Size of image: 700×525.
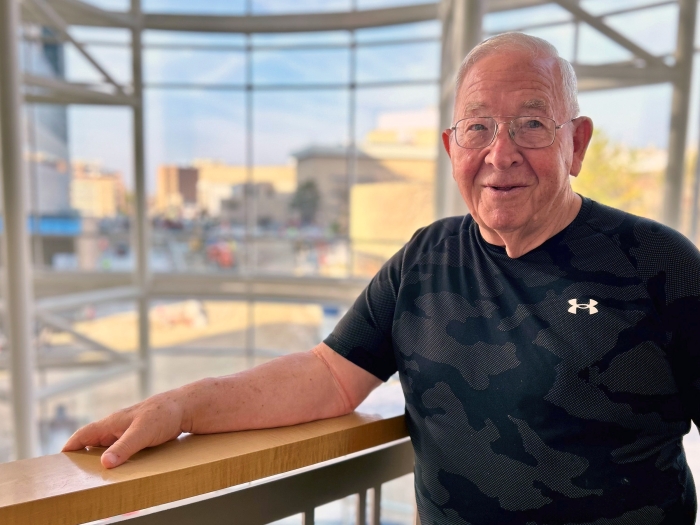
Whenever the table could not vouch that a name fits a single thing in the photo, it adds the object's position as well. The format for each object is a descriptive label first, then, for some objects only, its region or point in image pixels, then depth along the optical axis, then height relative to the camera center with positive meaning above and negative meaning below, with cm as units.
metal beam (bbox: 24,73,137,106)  627 +133
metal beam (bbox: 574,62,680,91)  488 +122
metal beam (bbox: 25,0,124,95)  634 +201
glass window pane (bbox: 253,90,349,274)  839 +33
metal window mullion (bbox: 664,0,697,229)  488 +83
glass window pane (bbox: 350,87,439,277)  809 +51
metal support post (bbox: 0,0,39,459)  488 -24
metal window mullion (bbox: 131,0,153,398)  777 -25
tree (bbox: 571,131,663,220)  672 +40
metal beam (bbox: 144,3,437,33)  784 +267
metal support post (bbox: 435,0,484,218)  380 +121
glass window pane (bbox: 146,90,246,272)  856 +51
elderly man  104 -30
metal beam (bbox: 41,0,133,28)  743 +258
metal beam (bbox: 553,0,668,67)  455 +157
